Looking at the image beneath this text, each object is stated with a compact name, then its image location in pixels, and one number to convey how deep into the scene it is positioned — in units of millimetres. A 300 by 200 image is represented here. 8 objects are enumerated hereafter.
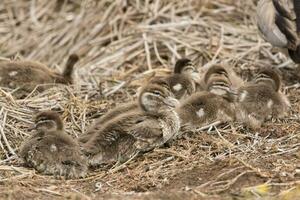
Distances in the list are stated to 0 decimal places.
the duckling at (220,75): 13648
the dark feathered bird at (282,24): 15125
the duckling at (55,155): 11523
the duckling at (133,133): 11828
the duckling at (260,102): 13078
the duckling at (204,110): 12805
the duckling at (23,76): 14930
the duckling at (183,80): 13836
